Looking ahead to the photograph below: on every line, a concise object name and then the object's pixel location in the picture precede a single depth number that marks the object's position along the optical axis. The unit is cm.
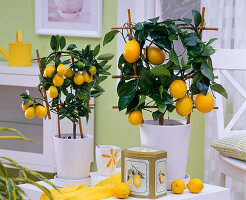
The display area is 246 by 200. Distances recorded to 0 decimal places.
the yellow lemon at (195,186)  218
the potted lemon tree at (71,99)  222
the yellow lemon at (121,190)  210
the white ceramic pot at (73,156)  223
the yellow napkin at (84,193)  213
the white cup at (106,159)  244
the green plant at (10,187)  131
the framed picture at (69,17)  397
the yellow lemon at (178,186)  217
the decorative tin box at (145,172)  212
